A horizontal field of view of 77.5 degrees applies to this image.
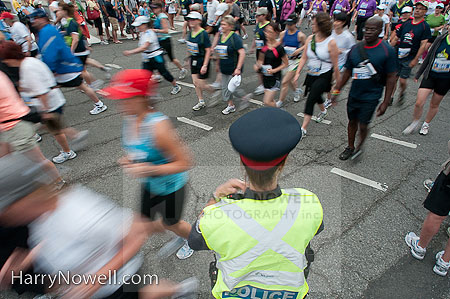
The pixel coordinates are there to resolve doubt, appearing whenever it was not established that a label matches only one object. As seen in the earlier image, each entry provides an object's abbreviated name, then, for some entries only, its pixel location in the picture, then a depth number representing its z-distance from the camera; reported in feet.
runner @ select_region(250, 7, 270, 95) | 19.25
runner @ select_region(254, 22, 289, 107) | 15.89
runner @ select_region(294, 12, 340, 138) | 13.70
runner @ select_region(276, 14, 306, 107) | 18.05
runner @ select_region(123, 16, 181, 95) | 18.57
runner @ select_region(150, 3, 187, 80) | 21.24
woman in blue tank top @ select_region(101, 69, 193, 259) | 7.04
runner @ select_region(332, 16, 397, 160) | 11.43
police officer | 3.97
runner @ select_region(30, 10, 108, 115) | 15.48
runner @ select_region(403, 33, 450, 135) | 13.48
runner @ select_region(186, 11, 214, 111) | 17.61
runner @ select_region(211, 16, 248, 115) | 17.03
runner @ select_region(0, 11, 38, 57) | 20.88
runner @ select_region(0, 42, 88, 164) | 11.78
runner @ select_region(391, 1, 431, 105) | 17.88
